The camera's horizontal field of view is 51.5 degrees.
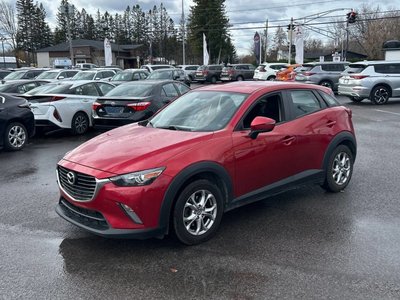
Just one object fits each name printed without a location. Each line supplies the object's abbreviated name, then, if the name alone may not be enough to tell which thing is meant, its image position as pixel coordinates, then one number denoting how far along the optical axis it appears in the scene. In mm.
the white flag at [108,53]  37700
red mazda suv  3887
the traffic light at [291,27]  41800
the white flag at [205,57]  43144
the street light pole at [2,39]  63275
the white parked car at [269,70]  30266
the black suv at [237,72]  33594
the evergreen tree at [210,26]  69625
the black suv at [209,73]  34344
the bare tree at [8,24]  63500
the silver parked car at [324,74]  22344
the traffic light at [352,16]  34156
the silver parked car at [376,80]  17266
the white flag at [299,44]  35156
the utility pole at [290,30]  41384
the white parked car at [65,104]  10602
